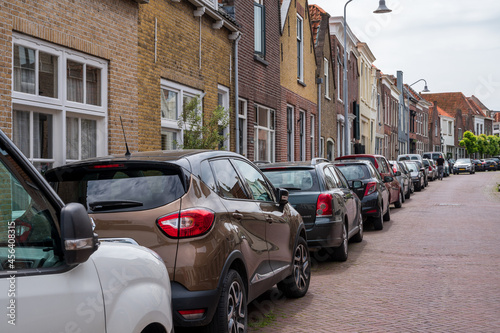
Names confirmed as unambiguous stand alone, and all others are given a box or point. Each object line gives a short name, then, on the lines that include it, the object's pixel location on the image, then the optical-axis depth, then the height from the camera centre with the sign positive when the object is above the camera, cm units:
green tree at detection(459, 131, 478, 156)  10369 +445
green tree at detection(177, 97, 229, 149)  1209 +76
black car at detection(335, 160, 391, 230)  1422 -40
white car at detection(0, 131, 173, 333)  232 -37
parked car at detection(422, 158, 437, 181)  4342 +6
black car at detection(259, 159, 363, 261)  930 -44
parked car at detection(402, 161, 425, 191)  3158 -20
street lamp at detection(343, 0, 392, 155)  2722 +670
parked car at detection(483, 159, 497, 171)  7494 +55
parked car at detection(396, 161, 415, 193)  2639 +0
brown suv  460 -35
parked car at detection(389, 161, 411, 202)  2372 -40
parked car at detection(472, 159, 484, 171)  7500 +67
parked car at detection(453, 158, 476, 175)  6200 +36
